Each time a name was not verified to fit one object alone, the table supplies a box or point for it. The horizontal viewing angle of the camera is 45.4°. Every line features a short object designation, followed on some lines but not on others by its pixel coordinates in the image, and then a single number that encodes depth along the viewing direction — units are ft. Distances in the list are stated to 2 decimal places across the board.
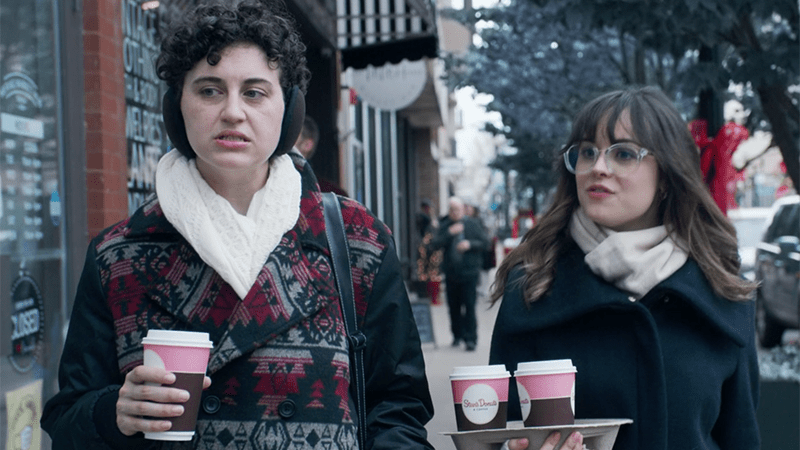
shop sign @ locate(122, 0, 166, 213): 17.06
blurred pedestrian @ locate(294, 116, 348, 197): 19.74
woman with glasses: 8.98
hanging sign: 39.91
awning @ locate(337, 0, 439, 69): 34.22
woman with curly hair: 7.22
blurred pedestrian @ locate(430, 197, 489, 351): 40.32
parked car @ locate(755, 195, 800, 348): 39.11
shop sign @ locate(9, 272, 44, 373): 13.69
